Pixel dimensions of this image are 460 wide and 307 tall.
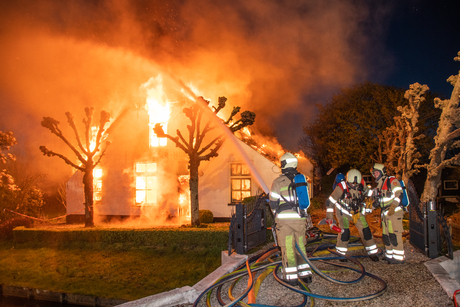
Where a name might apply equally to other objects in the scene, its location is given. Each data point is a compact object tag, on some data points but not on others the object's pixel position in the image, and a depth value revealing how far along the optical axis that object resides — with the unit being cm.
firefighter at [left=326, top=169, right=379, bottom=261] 618
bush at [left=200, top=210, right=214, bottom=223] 1359
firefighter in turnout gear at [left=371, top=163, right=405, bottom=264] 598
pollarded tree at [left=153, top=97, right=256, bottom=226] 1147
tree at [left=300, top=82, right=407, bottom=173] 2419
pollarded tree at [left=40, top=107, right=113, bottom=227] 1252
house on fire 1454
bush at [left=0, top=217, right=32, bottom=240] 1227
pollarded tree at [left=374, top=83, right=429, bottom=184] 1192
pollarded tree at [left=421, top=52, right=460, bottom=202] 1020
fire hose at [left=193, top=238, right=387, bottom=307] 432
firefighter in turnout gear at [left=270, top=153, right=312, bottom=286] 484
